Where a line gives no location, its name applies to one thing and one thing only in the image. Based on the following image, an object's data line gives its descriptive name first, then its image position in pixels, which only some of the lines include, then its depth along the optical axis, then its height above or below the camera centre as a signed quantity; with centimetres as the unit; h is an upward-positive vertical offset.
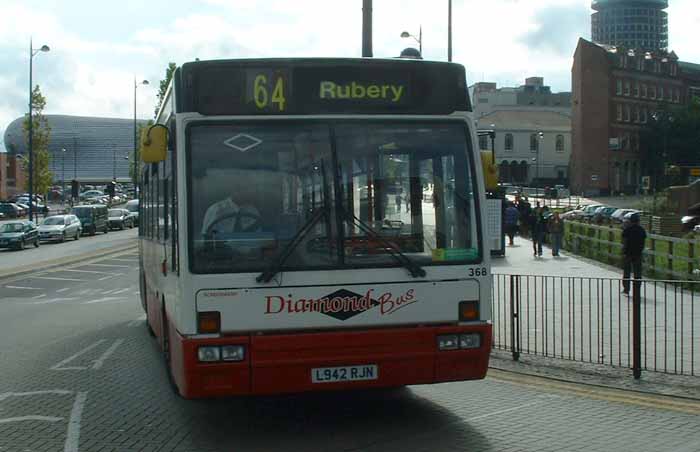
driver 748 -14
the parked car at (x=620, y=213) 5781 -102
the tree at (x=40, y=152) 6402 +346
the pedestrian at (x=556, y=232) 3222 -117
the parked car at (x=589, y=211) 5157 -93
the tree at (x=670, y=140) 10500 +617
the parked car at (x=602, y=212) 4648 -100
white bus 742 -21
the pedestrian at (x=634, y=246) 1888 -97
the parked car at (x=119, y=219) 6819 -125
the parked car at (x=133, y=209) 7304 -61
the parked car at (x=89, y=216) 6103 -91
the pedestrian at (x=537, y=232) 3228 -116
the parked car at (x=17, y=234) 4738 -160
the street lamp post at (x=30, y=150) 5758 +317
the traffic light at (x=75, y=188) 6556 +97
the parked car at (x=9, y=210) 7531 -59
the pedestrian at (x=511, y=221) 3756 -91
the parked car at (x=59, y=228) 5316 -148
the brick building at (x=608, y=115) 10444 +908
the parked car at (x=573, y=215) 4864 -95
